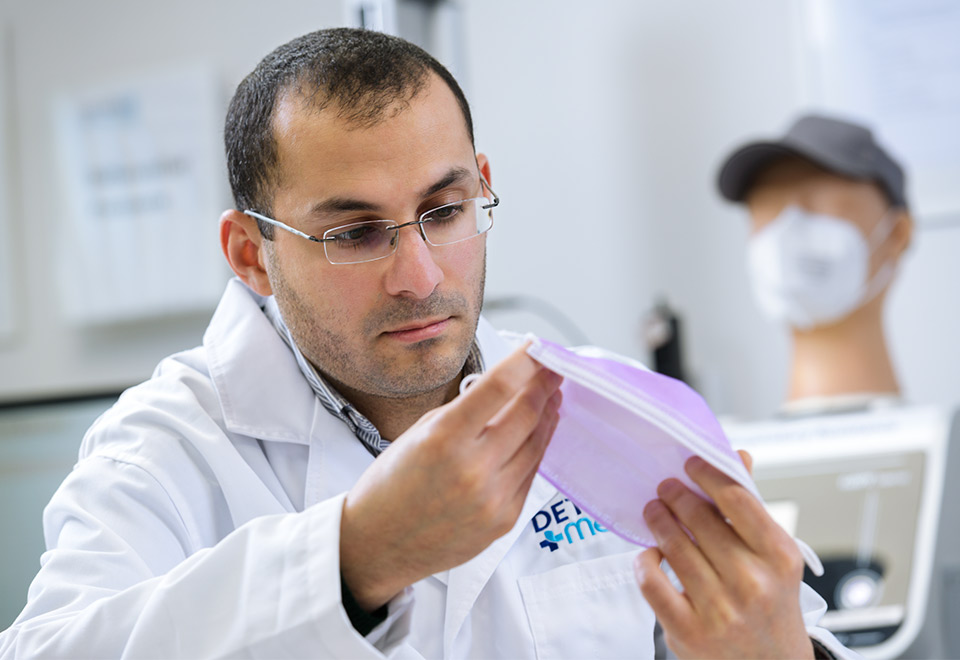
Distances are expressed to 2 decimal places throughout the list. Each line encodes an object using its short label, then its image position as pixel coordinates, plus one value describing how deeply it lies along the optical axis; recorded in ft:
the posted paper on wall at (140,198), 8.59
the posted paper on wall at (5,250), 9.07
